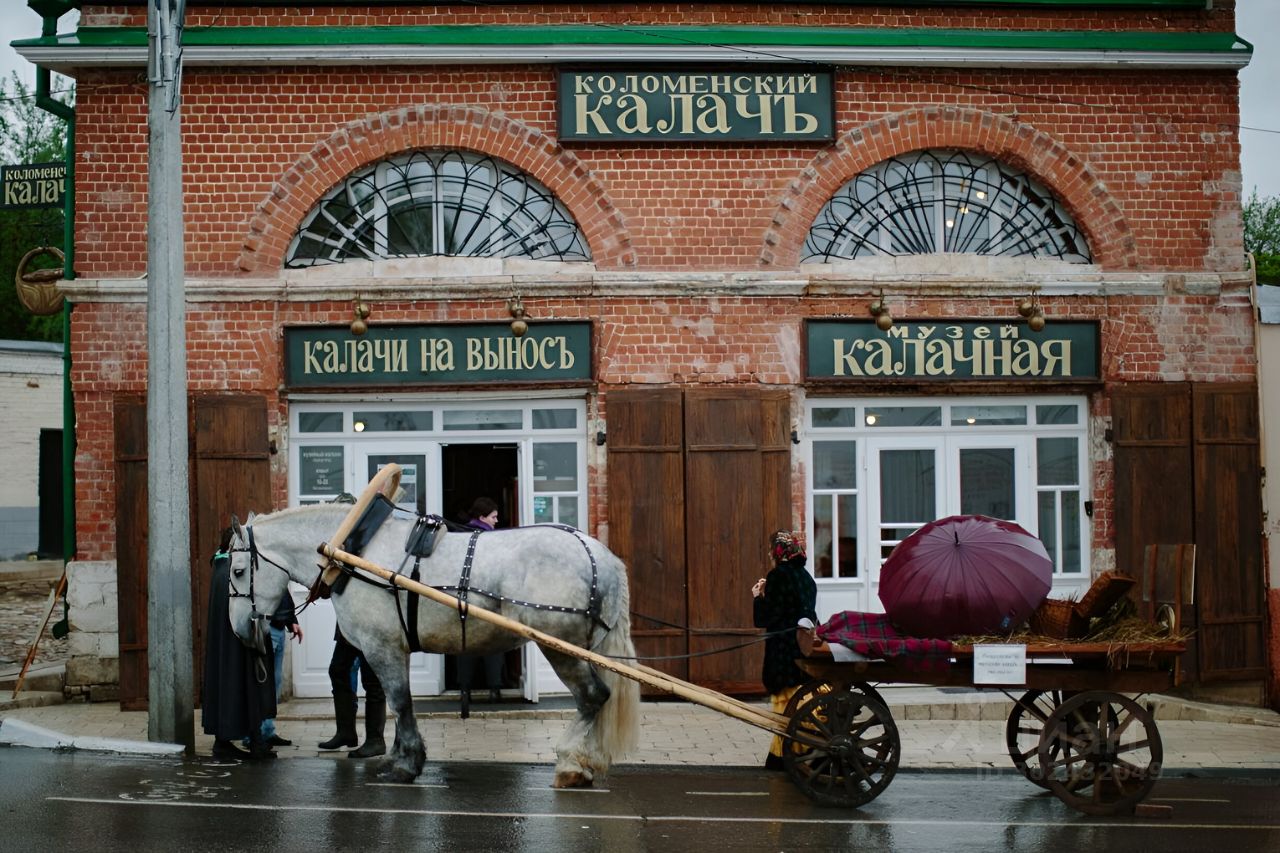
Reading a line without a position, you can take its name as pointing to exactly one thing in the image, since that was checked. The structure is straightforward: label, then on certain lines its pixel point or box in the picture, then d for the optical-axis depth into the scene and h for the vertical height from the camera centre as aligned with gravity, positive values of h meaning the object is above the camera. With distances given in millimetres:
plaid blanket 8625 -1052
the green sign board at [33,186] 15297 +3063
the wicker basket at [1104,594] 8453 -758
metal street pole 10875 +479
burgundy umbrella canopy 8570 -682
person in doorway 11961 -1678
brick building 13227 +1715
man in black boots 10836 -1711
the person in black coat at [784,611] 10234 -998
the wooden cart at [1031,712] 8562 -1496
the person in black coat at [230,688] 10516 -1530
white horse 9445 -938
